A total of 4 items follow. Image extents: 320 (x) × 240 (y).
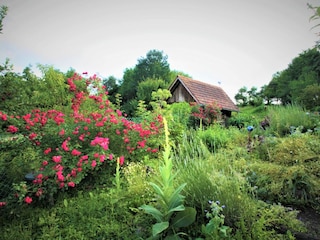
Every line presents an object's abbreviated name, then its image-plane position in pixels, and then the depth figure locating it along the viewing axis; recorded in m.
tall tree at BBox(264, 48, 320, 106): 20.17
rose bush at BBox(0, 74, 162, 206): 3.14
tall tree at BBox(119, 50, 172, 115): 29.77
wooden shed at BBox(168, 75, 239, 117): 16.98
